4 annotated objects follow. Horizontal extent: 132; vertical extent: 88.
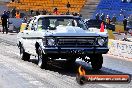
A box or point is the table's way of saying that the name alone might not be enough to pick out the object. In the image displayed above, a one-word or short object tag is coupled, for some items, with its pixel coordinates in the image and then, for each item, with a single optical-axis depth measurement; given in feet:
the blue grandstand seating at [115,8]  159.43
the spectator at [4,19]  116.31
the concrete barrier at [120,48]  61.47
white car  41.63
